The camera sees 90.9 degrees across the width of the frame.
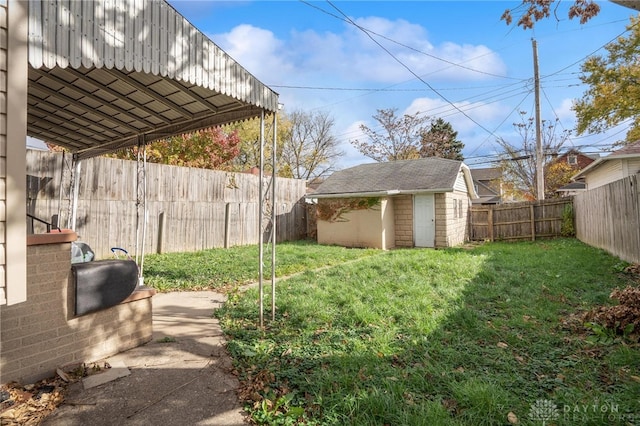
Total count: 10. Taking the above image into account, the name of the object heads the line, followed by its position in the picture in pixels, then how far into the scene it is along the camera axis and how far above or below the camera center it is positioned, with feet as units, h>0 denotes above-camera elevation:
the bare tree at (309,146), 84.64 +20.94
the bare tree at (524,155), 67.82 +13.66
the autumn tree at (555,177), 69.87 +9.14
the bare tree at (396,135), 84.48 +23.35
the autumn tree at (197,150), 41.22 +10.07
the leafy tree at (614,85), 40.75 +17.75
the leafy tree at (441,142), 85.87 +22.76
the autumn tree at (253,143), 71.10 +18.87
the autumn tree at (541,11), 15.34 +10.50
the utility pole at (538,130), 45.55 +12.73
